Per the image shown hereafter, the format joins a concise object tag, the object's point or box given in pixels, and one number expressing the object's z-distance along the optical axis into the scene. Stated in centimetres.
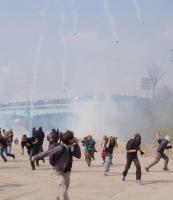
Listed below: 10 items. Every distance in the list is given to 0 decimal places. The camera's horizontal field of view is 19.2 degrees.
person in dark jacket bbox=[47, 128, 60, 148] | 1392
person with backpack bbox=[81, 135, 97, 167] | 2280
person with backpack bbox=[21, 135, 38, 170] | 2111
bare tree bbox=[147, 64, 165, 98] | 8916
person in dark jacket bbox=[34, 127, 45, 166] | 2139
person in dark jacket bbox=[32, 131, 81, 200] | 1026
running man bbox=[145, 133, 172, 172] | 2019
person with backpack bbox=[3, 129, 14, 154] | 2892
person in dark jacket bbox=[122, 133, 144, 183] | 1689
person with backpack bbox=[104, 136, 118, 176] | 1909
